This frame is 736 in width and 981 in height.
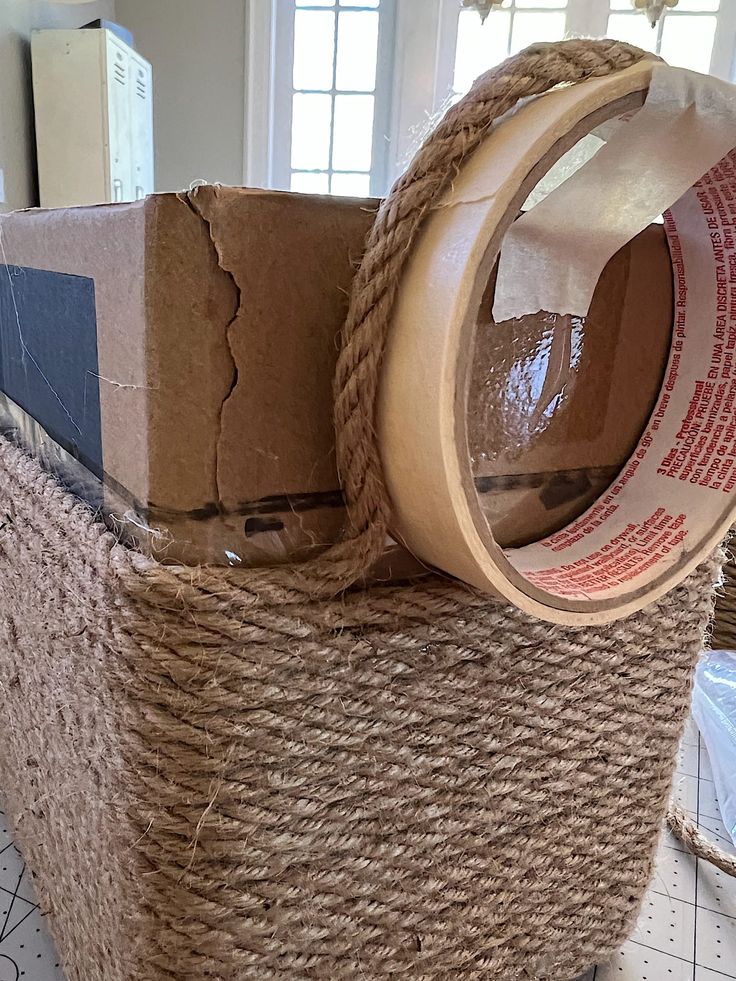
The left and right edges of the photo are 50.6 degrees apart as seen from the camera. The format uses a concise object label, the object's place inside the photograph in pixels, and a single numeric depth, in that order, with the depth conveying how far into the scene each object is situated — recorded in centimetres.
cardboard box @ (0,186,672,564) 32
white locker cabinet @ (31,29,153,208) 234
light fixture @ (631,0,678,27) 257
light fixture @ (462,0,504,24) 268
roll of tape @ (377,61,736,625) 31
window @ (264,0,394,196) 284
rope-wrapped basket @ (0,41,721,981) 35
